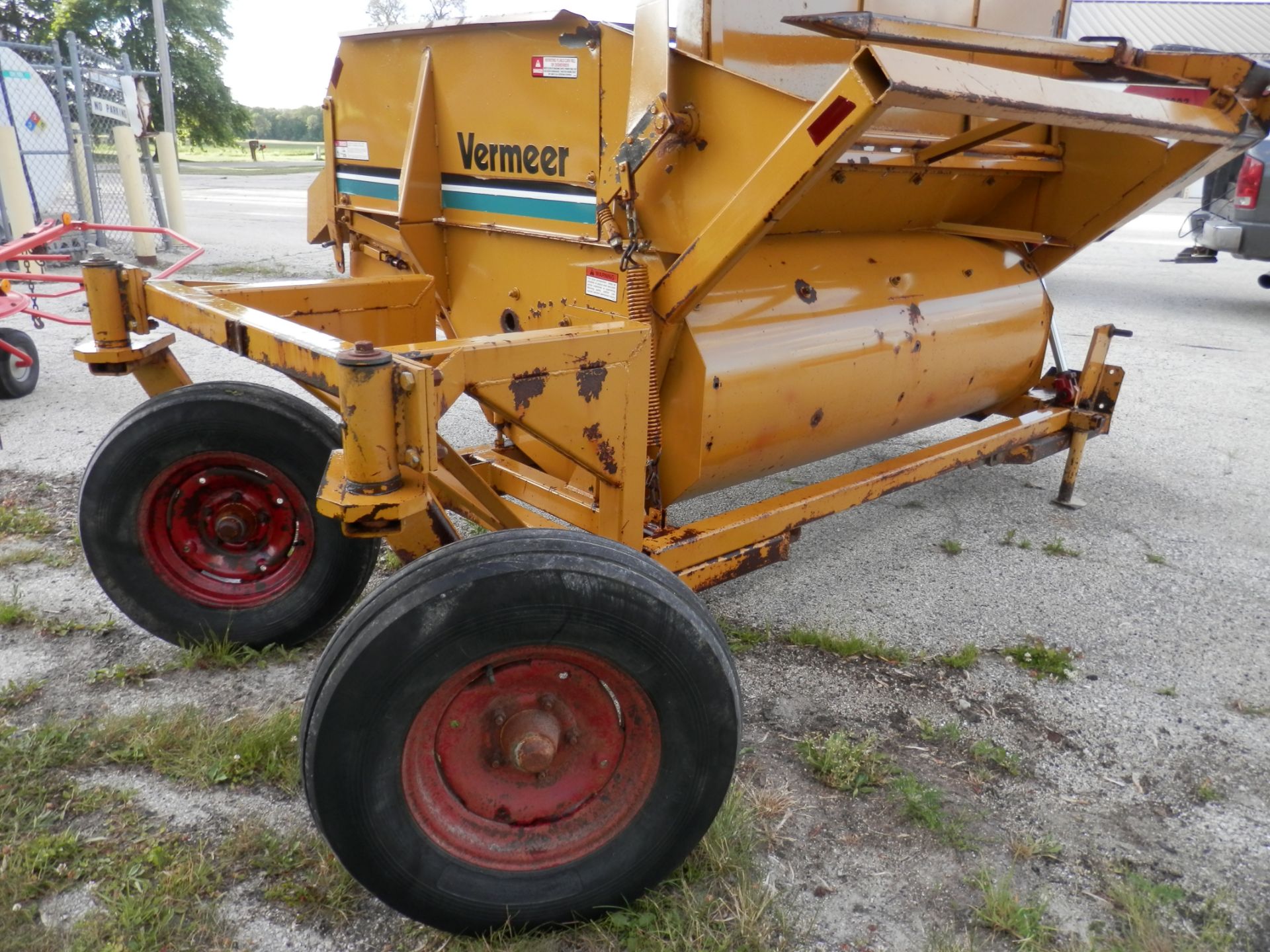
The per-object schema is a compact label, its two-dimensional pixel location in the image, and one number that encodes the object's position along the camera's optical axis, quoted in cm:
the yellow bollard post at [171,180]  1173
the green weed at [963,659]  301
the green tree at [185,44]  3053
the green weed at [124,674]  279
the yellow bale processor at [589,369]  182
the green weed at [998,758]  253
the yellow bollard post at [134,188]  1065
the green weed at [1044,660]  300
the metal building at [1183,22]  2638
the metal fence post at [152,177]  1134
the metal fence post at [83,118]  1002
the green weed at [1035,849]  221
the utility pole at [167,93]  1249
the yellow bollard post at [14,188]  933
